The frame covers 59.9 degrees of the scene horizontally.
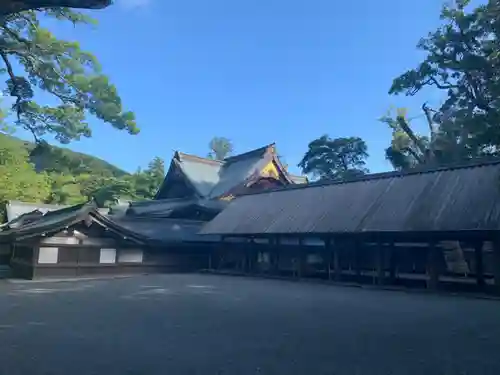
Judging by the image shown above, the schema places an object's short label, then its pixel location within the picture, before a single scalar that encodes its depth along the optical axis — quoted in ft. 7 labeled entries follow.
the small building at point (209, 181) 96.68
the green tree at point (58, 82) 42.70
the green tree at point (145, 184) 152.97
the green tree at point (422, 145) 79.36
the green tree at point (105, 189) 125.03
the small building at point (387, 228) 47.01
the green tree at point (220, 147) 246.88
